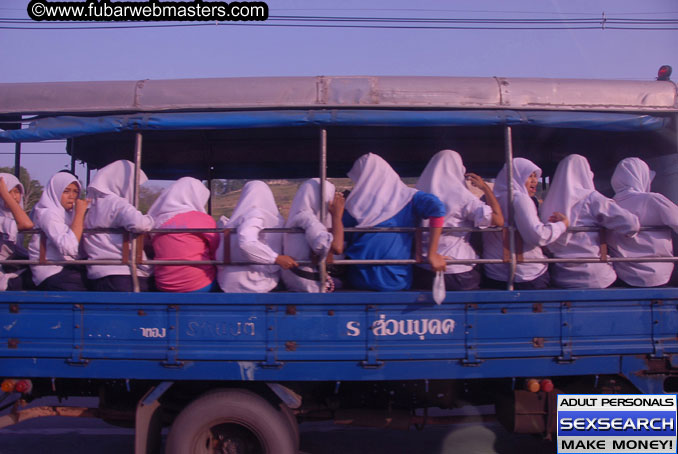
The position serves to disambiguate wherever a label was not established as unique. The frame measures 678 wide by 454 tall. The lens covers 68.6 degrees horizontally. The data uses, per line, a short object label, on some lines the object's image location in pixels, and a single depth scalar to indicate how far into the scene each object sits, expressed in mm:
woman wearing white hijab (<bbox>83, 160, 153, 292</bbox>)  3369
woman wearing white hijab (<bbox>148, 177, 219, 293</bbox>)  3465
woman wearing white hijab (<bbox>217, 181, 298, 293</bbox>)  3264
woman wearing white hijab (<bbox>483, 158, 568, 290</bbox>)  3336
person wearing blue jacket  3360
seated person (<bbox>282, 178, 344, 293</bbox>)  3275
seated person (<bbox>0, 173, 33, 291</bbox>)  3486
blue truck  3293
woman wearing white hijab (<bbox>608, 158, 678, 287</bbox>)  3518
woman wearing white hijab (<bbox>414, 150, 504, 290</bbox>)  3500
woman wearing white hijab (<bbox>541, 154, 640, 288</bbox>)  3453
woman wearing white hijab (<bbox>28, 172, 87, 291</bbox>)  3348
